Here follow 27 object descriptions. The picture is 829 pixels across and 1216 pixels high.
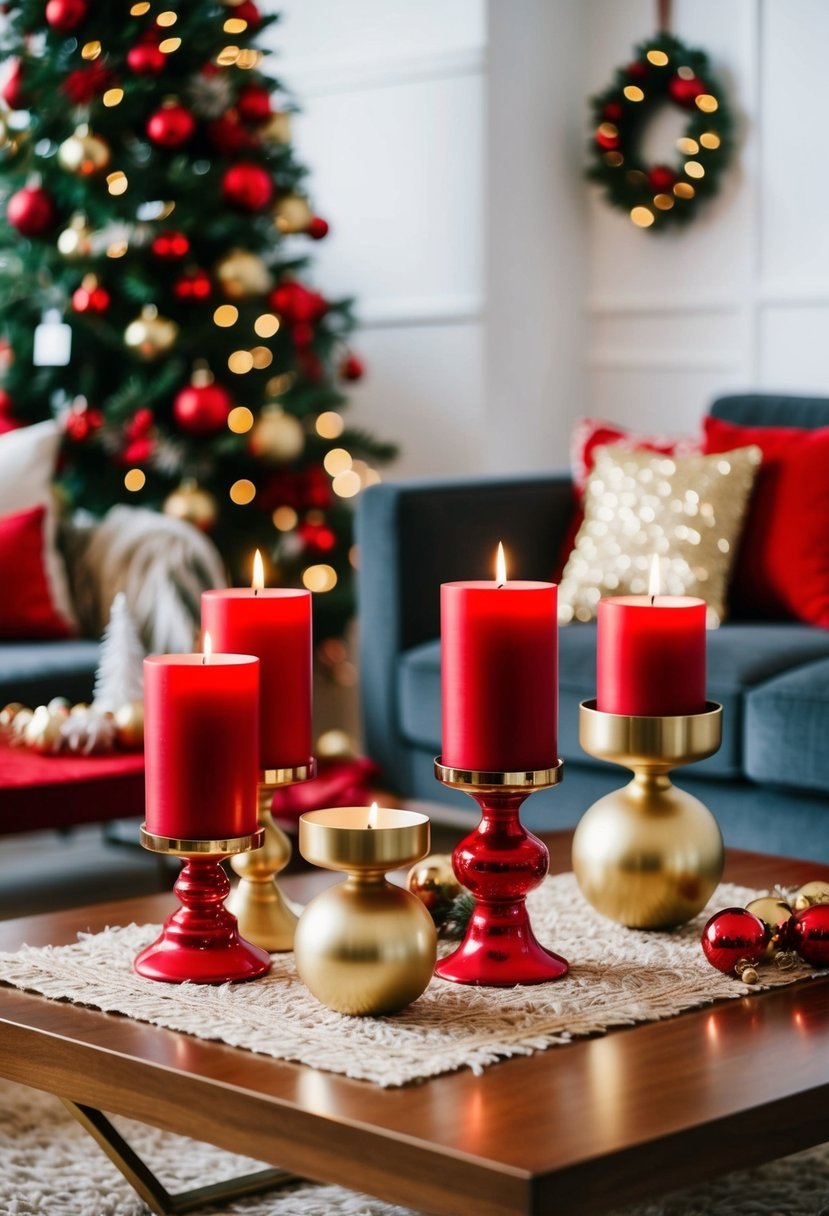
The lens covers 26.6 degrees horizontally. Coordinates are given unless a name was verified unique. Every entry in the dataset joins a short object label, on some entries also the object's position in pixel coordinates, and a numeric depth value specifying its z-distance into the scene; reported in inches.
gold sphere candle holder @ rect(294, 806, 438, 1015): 49.9
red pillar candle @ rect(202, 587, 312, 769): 58.2
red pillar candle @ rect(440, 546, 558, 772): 53.7
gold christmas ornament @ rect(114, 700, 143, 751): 106.5
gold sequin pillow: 121.6
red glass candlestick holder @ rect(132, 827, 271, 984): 54.9
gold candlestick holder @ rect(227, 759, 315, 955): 59.5
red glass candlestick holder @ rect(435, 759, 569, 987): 54.7
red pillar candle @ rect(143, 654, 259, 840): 52.9
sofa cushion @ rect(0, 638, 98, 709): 119.1
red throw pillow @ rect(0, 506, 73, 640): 131.0
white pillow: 135.0
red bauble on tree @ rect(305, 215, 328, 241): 153.1
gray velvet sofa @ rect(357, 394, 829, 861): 103.0
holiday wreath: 154.2
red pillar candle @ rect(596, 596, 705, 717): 58.3
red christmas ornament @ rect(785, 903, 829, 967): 57.0
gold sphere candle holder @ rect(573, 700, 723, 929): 59.2
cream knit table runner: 47.9
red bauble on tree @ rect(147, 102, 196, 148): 144.6
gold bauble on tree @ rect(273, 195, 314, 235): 153.1
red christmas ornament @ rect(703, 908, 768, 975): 55.6
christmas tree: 146.7
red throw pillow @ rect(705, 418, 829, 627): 121.0
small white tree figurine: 110.7
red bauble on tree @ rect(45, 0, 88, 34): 144.3
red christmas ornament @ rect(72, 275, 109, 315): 145.7
